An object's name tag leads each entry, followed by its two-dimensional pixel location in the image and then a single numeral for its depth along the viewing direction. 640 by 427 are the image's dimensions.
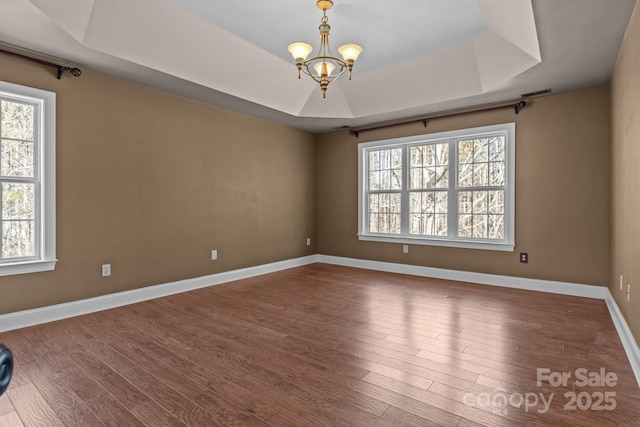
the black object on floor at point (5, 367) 0.94
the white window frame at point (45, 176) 3.20
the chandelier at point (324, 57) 2.79
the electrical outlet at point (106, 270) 3.62
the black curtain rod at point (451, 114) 4.37
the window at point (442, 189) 4.60
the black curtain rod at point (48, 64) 2.98
